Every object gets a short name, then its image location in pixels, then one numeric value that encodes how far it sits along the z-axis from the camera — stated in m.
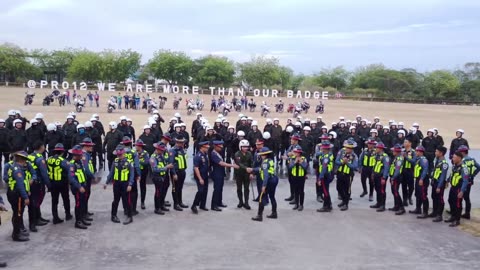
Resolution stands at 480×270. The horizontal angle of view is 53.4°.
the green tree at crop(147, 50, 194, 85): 72.50
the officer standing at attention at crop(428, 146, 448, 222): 9.70
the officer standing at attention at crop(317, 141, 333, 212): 10.35
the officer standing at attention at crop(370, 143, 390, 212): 10.54
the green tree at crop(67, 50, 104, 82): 69.06
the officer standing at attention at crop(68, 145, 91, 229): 8.62
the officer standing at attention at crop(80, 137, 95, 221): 9.02
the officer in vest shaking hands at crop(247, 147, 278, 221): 9.47
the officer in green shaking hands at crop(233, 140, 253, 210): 10.29
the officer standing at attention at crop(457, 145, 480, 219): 9.50
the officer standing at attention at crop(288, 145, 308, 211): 10.32
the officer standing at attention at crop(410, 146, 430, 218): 10.07
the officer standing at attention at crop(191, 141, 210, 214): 9.96
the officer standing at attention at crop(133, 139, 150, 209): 9.88
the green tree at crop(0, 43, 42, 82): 65.31
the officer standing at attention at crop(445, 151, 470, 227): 9.38
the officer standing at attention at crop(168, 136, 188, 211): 10.07
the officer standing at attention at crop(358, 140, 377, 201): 11.20
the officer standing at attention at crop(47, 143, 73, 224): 8.83
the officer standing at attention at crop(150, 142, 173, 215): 9.73
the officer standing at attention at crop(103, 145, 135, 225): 8.96
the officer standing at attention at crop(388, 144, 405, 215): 10.47
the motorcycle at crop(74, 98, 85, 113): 31.78
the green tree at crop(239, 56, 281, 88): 79.88
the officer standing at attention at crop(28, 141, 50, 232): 8.44
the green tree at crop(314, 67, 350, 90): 93.25
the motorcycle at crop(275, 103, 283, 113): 39.97
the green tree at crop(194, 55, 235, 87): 73.31
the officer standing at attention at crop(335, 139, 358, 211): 10.55
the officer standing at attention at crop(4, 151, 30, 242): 7.67
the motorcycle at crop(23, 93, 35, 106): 35.81
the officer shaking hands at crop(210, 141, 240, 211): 10.20
